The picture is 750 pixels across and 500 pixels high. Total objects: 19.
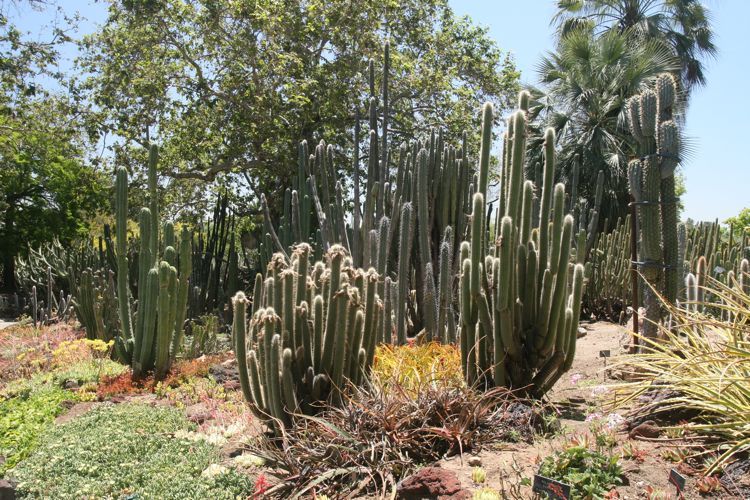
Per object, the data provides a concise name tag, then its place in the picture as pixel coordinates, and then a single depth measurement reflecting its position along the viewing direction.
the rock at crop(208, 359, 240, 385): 7.18
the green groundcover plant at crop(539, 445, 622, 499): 3.43
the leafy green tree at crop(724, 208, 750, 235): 31.67
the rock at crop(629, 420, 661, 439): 4.09
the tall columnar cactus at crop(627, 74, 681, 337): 5.37
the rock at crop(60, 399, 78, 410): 6.59
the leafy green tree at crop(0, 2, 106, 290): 16.27
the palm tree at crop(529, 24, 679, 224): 16.81
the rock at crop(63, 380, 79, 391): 7.28
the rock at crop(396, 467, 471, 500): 3.64
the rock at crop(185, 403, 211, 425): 5.93
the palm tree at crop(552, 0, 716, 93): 24.62
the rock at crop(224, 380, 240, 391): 6.88
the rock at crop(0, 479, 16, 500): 4.56
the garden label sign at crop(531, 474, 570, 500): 3.32
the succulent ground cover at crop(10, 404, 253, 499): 4.38
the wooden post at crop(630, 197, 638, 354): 5.83
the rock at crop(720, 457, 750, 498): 3.32
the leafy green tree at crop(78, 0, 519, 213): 16.11
